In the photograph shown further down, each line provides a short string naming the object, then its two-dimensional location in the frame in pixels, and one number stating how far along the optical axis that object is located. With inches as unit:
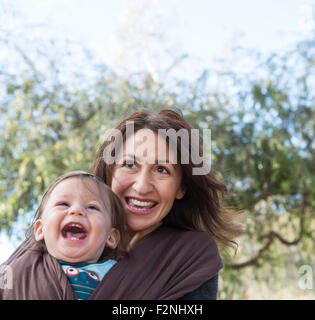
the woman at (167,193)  60.0
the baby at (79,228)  55.7
